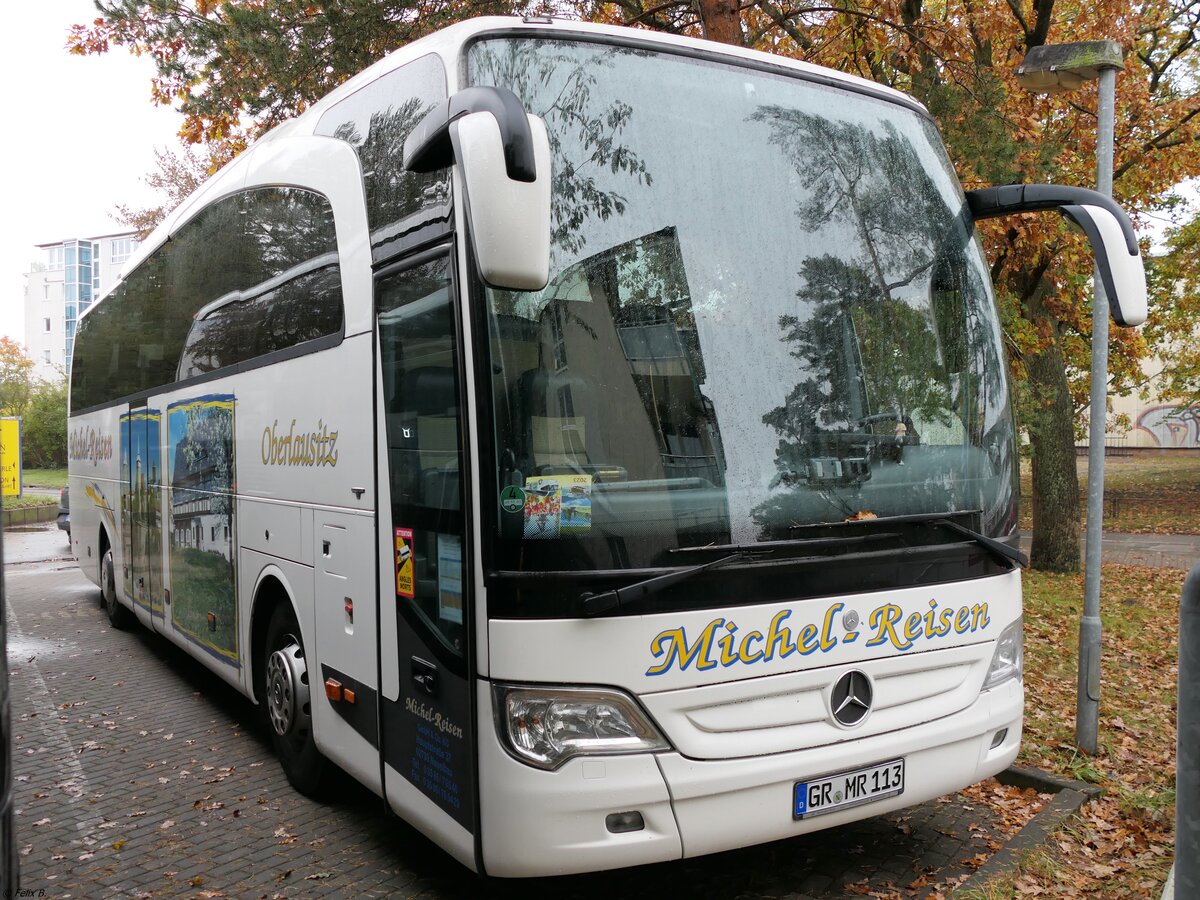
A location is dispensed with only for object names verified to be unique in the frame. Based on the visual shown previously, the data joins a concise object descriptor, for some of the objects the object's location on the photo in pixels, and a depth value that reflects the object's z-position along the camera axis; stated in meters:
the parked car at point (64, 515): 22.23
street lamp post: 5.89
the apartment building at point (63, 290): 100.88
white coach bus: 3.51
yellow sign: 27.24
